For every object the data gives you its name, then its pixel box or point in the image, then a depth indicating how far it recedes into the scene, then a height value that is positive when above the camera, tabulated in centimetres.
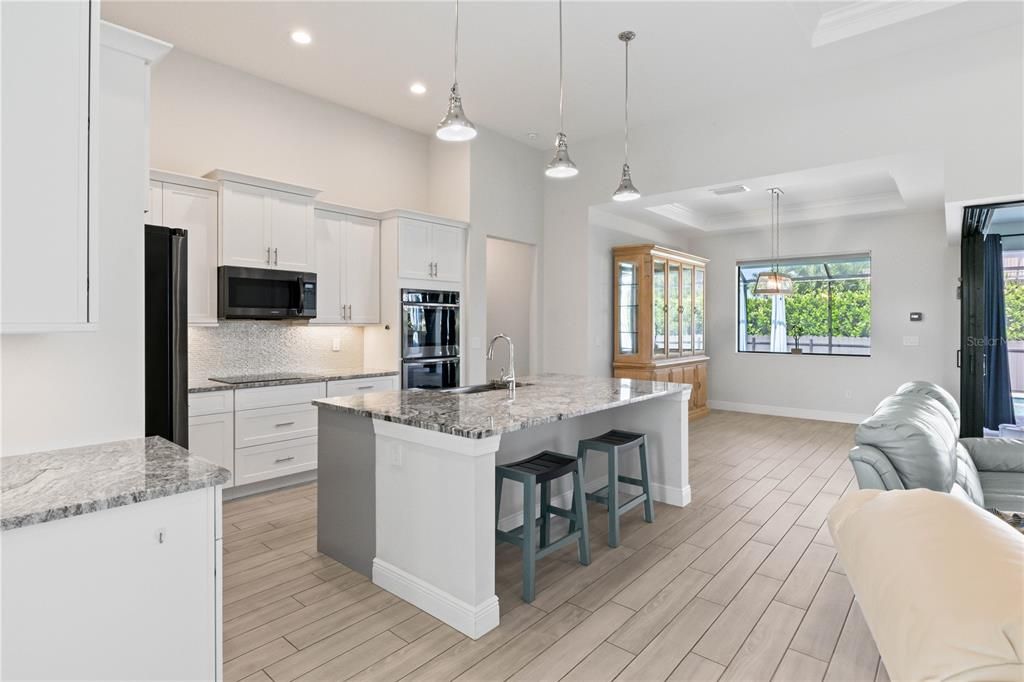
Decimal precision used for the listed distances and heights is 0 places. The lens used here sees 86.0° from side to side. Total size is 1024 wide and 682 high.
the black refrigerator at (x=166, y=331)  212 +5
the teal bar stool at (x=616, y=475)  322 -82
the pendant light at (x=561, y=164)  337 +110
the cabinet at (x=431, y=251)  511 +89
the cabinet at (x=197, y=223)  379 +85
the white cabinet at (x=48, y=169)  146 +48
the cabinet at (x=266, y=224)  405 +92
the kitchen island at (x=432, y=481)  230 -65
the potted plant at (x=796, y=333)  798 +14
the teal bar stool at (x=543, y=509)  259 -87
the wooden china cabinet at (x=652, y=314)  669 +36
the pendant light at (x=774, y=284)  649 +70
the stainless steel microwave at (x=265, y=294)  402 +37
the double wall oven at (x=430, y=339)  513 +3
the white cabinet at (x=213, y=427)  374 -59
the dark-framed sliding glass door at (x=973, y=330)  492 +11
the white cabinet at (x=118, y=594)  130 -65
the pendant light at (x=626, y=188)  383 +109
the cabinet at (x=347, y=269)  476 +66
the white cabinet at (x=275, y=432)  400 -68
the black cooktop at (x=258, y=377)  408 -28
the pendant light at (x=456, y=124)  273 +109
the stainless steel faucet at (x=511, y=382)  329 -25
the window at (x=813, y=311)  743 +46
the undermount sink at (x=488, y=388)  365 -31
